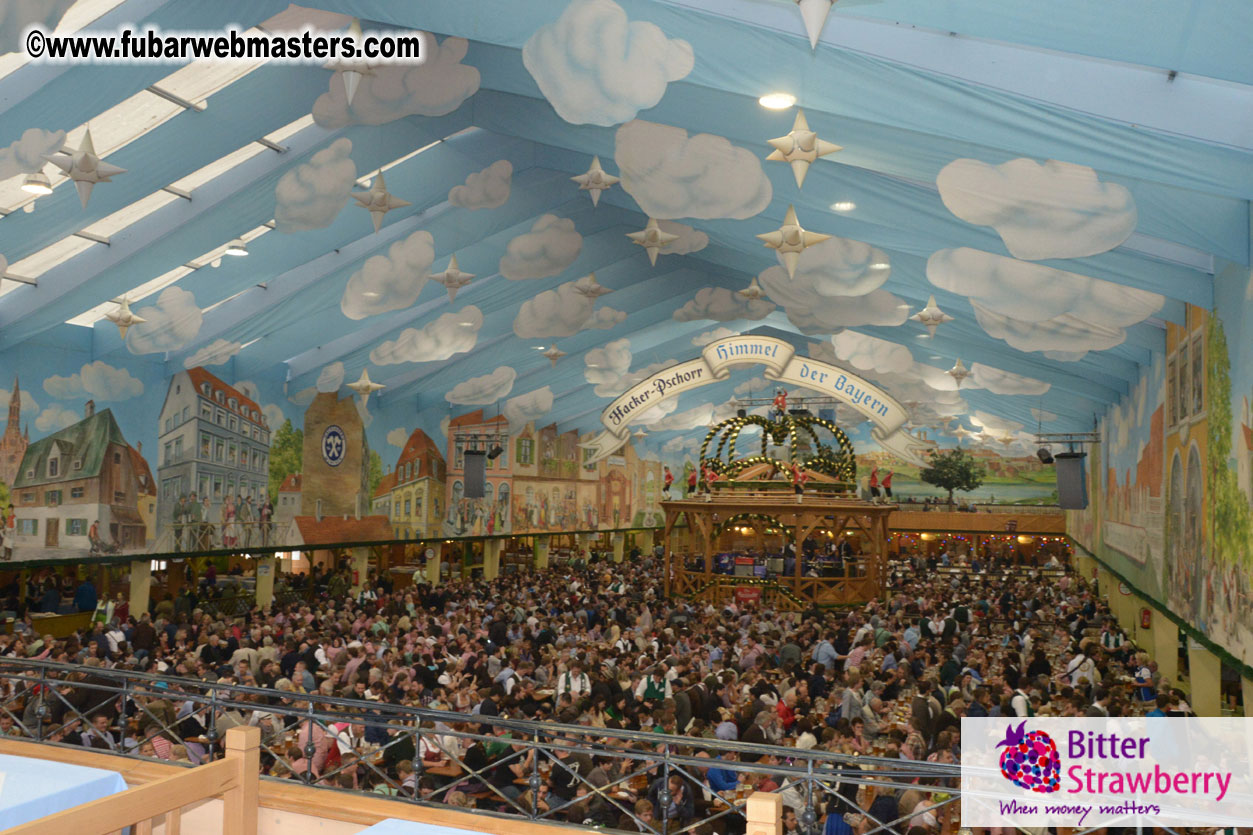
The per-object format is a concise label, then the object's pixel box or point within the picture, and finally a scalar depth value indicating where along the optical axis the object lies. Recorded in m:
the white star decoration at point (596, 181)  12.68
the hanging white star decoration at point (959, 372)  18.38
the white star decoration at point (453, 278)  15.45
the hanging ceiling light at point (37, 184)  10.20
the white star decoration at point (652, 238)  15.14
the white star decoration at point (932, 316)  14.37
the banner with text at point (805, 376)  19.59
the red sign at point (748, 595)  21.89
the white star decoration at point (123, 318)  14.23
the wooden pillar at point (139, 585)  17.22
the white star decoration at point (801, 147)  8.88
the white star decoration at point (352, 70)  9.59
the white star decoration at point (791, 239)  11.25
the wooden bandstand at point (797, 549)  21.80
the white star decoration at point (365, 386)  19.59
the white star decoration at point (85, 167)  9.85
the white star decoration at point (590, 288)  18.28
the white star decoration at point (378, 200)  12.48
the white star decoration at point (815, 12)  6.21
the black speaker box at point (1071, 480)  20.19
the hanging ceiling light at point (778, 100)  8.48
